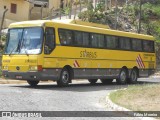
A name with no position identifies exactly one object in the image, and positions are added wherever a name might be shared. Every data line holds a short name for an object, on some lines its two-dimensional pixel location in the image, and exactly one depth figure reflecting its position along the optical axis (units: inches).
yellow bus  799.7
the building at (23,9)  2065.7
